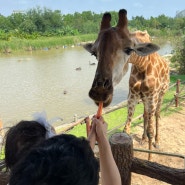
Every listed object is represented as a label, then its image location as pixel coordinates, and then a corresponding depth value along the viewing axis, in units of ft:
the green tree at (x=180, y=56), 47.11
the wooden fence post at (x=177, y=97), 25.98
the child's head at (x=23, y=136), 4.46
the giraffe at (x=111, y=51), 6.82
